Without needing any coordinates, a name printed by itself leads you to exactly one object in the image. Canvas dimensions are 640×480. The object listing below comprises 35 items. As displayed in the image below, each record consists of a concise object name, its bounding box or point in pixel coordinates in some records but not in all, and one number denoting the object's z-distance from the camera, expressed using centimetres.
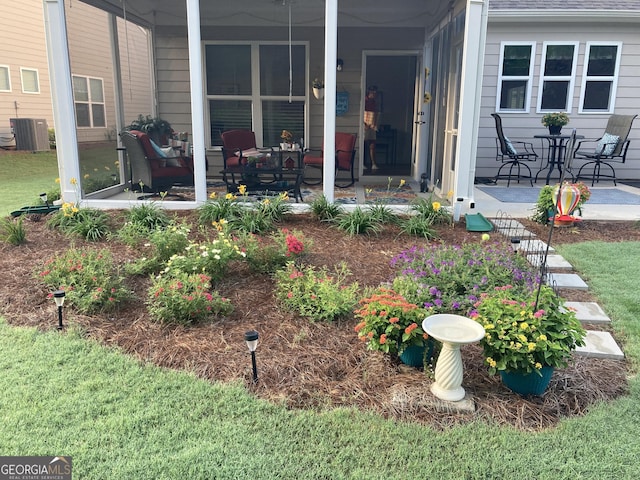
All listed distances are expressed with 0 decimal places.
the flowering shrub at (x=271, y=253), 399
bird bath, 241
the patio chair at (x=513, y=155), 798
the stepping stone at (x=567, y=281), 391
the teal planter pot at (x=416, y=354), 272
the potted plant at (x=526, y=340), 238
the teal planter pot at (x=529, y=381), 246
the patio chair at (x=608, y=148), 814
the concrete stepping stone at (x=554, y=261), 429
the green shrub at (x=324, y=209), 553
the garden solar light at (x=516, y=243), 403
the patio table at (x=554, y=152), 786
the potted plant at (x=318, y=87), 822
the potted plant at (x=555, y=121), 802
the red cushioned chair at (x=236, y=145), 740
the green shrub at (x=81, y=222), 495
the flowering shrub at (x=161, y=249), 395
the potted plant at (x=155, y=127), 762
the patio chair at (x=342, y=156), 795
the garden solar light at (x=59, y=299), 304
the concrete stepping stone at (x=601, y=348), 296
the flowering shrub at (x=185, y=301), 323
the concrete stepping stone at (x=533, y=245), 463
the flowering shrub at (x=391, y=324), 263
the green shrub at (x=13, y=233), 467
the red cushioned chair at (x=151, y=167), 631
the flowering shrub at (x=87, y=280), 340
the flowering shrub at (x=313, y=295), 330
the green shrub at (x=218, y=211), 534
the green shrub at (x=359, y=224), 508
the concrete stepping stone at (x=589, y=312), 339
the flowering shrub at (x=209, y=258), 368
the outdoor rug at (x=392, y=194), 659
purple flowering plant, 313
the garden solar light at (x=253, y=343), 250
